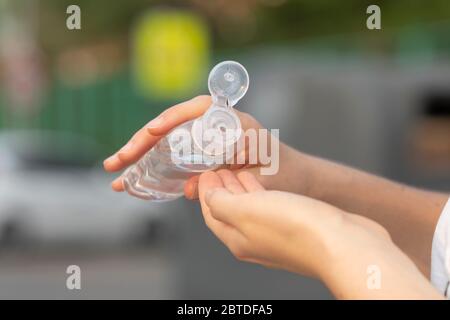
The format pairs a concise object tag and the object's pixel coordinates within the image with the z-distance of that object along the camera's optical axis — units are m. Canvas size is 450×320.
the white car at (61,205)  13.27
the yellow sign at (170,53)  14.66
